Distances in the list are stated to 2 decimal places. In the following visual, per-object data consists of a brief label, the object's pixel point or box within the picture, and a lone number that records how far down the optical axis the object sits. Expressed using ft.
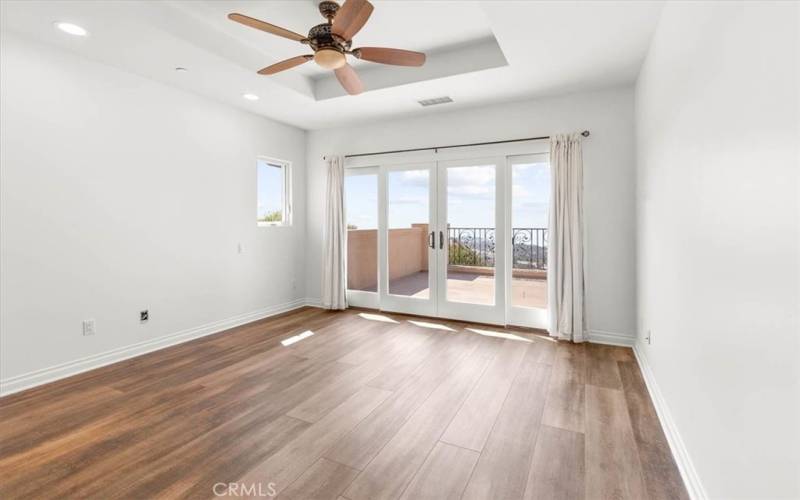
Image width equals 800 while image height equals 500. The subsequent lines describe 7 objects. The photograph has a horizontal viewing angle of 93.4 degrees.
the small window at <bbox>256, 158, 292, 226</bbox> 16.85
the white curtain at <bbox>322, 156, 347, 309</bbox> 17.79
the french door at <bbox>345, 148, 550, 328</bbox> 14.47
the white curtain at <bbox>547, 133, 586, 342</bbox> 13.14
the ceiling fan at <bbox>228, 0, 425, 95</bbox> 7.37
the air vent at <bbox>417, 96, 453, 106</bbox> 14.10
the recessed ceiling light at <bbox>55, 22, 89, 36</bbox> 8.86
